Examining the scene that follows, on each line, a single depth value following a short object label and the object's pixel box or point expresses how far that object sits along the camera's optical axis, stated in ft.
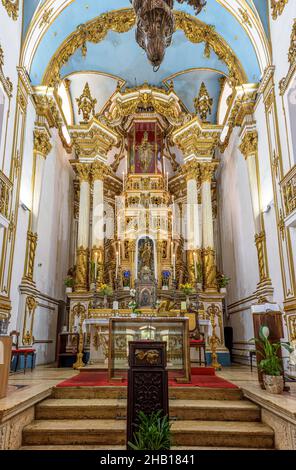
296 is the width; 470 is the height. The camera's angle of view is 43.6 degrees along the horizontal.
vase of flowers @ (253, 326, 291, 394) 14.66
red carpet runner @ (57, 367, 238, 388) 16.70
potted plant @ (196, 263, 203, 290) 35.77
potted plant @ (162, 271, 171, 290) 37.32
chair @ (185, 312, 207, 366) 26.30
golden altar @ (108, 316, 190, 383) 18.94
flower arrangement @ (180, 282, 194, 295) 32.78
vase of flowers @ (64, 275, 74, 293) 36.04
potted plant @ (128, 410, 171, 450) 8.83
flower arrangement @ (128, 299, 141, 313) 22.87
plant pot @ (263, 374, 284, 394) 14.57
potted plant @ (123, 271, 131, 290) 37.52
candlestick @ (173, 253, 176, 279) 37.18
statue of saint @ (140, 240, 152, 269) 37.93
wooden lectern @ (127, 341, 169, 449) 10.24
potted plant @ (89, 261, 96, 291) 35.71
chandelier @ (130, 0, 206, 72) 19.80
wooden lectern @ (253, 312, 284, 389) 16.16
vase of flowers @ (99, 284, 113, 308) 33.22
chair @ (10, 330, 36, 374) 22.91
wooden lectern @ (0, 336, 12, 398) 12.73
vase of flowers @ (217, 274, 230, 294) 35.45
